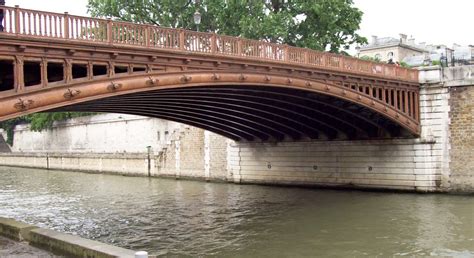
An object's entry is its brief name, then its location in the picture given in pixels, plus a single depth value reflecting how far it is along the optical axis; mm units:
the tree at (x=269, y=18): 33062
